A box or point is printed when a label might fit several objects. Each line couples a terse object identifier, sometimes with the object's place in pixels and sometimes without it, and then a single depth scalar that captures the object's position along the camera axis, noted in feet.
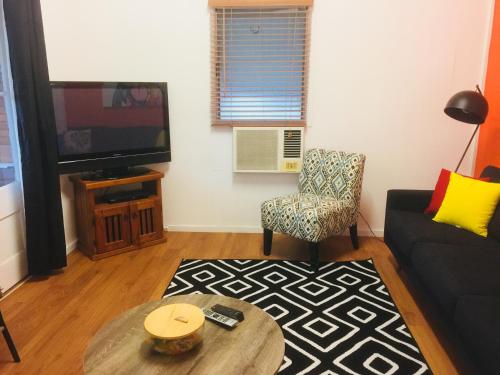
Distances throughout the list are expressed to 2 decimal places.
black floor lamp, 8.55
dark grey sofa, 4.97
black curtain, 7.80
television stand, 9.75
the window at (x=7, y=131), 8.11
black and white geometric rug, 6.10
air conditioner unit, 11.03
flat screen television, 9.40
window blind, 10.53
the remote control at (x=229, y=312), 5.11
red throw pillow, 8.97
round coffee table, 4.25
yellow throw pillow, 7.89
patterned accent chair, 9.14
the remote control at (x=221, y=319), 4.96
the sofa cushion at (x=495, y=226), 7.63
